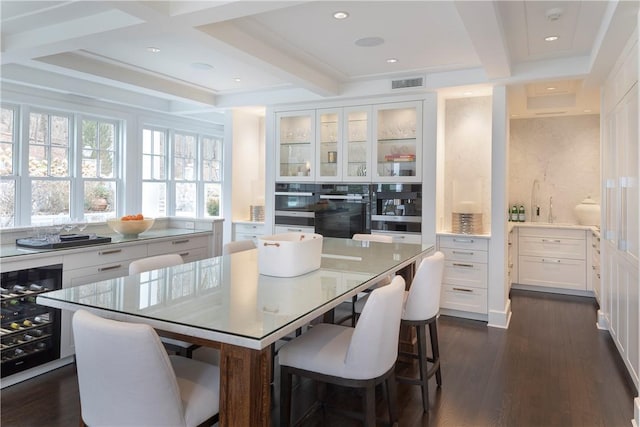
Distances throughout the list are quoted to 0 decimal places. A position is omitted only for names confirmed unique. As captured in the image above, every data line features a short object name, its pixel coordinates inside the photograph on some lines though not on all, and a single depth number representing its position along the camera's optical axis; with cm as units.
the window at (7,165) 427
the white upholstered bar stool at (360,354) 182
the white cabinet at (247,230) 567
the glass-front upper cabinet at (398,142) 462
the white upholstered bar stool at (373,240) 337
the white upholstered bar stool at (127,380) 136
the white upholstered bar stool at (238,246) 331
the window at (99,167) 514
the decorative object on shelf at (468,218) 459
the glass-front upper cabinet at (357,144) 489
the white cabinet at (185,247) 383
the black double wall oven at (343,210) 491
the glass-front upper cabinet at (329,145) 505
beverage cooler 286
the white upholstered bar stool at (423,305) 255
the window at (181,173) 608
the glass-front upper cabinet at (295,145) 522
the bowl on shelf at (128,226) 385
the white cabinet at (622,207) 275
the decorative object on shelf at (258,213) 586
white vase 550
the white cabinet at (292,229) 528
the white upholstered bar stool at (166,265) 234
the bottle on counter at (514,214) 615
